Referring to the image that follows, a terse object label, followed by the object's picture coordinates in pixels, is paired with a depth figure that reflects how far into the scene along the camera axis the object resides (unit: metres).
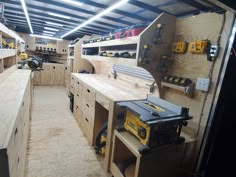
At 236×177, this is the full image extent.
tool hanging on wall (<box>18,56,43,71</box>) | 3.88
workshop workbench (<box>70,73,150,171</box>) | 1.80
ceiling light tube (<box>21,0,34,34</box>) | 2.35
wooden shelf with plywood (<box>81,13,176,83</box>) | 1.58
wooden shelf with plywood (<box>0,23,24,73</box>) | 1.90
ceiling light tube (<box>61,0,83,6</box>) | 2.08
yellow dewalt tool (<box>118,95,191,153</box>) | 1.23
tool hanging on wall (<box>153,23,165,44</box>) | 1.60
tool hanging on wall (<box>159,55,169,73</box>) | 1.72
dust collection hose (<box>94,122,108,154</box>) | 2.08
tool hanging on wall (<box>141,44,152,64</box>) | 1.58
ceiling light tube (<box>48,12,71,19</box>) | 2.86
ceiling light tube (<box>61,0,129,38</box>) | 1.88
